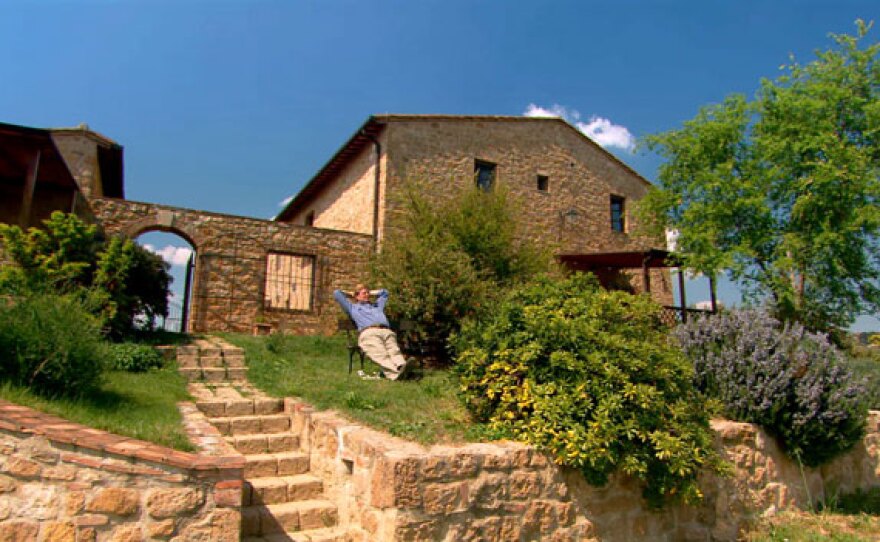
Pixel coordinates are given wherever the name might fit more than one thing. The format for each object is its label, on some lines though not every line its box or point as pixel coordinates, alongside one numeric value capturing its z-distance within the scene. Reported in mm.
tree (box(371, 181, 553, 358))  8633
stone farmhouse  11094
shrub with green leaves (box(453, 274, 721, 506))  3932
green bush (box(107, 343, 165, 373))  6500
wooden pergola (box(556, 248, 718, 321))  12602
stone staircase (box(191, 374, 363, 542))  3807
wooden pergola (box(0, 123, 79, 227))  8875
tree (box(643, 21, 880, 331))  11375
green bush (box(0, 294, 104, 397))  4105
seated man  6711
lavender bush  5422
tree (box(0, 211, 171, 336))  7152
